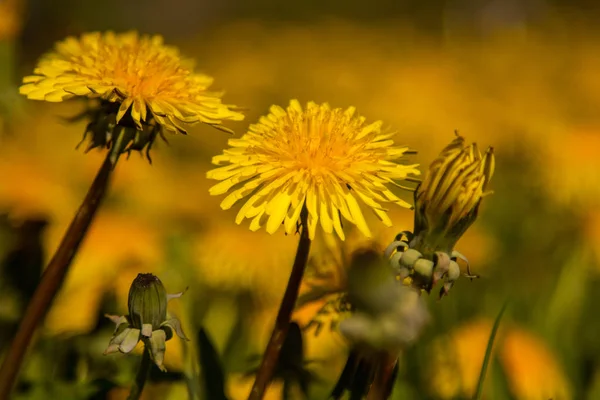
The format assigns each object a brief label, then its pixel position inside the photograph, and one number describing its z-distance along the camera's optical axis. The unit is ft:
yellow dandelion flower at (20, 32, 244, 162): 1.49
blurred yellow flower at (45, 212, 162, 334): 1.81
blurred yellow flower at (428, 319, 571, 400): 1.76
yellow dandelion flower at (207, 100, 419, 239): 1.48
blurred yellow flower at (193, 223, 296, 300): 2.02
